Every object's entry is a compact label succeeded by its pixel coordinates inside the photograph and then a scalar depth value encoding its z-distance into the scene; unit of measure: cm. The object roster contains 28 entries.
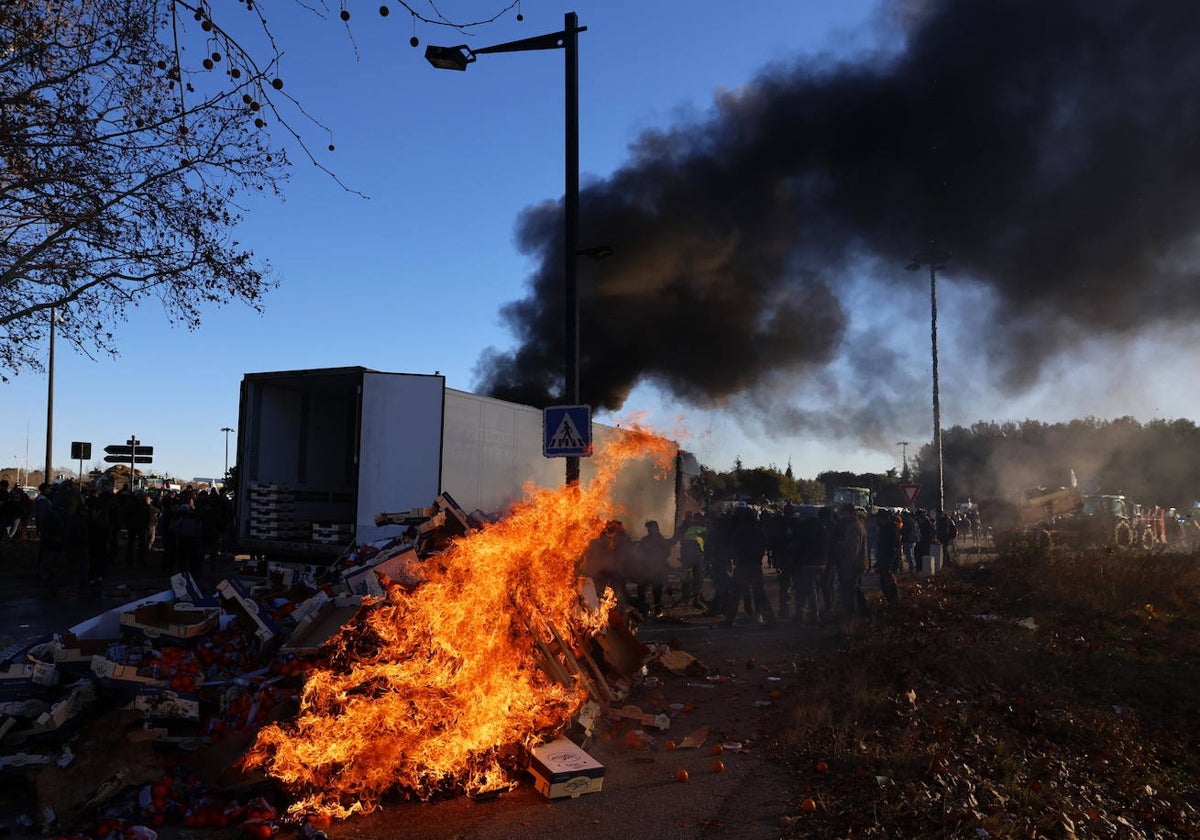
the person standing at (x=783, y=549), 1220
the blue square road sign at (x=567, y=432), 916
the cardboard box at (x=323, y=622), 596
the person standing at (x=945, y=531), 2025
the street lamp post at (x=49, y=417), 2444
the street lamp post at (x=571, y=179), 959
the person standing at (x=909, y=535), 1895
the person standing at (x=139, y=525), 1645
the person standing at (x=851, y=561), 1141
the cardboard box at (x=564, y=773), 512
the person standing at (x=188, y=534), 1384
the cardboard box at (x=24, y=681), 566
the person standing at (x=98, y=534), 1392
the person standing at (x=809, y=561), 1185
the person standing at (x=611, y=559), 1116
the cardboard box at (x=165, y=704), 521
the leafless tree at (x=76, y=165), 548
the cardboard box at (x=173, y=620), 631
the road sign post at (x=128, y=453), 2098
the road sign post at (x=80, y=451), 2222
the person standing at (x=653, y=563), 1234
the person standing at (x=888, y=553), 1230
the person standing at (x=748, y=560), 1171
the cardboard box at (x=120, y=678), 546
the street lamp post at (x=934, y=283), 1930
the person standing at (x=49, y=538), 1304
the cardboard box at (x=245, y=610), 637
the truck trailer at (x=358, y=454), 1058
